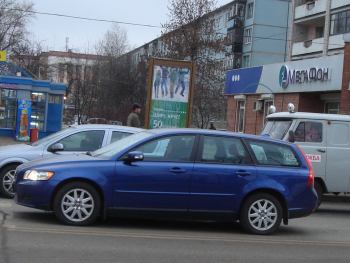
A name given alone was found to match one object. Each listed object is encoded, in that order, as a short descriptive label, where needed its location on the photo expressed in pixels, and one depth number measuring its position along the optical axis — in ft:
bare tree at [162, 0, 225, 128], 137.49
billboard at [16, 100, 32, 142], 98.27
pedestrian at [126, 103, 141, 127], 51.11
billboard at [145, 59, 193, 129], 58.23
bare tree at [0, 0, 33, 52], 203.41
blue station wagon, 27.53
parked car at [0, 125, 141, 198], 35.58
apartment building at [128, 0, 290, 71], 226.99
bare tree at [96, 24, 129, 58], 256.73
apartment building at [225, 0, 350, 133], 69.11
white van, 40.70
